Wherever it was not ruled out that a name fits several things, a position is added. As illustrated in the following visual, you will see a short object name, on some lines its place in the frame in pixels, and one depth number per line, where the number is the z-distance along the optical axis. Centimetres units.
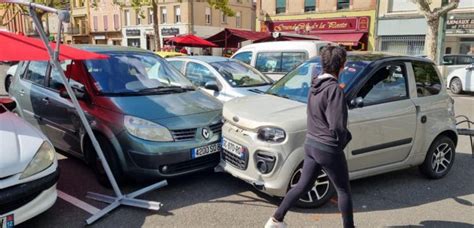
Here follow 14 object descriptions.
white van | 862
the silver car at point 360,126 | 372
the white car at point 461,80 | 1328
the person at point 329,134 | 282
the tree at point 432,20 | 1395
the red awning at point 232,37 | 1619
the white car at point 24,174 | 297
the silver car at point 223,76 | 657
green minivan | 413
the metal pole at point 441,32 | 2153
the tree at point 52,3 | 2404
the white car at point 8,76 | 943
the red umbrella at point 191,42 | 1772
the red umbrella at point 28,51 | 338
